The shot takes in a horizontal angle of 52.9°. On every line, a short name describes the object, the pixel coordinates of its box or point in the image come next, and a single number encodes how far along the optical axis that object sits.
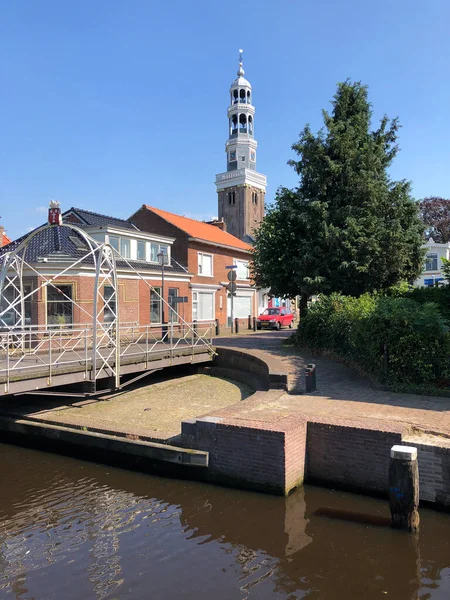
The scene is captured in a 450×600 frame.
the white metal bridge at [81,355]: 10.62
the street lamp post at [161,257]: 20.48
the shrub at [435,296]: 14.40
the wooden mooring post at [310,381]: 11.65
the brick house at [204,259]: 29.62
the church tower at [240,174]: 65.88
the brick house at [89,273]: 19.61
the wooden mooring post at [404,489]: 6.35
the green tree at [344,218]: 19.27
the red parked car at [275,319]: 32.66
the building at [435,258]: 45.25
